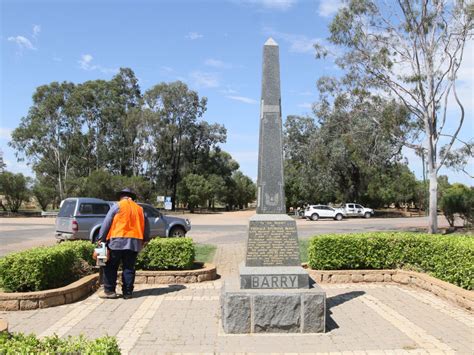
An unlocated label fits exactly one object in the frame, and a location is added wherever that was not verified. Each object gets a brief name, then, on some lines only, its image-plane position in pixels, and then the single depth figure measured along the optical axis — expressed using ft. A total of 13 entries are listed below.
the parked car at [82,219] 44.96
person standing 25.22
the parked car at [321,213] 131.75
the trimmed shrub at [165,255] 30.94
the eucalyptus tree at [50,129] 178.09
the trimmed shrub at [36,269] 23.43
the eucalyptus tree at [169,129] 187.62
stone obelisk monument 19.12
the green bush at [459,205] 78.48
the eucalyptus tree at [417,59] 69.56
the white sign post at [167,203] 140.95
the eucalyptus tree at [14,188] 155.53
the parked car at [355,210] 150.30
